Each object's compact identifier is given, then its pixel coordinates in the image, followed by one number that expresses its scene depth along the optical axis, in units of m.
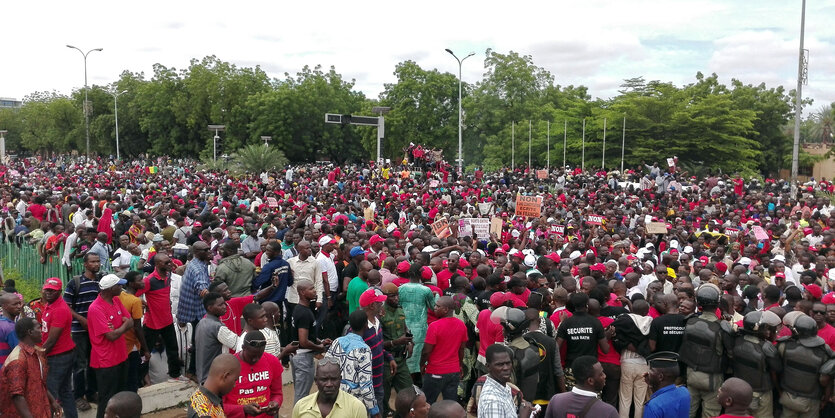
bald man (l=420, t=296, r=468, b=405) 6.02
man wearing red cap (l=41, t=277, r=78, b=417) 5.76
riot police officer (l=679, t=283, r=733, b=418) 5.64
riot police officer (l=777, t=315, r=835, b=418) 5.33
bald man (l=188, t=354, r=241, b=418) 3.94
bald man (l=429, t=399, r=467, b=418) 3.76
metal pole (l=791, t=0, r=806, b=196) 22.42
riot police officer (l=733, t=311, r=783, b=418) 5.50
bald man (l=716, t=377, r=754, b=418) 4.03
